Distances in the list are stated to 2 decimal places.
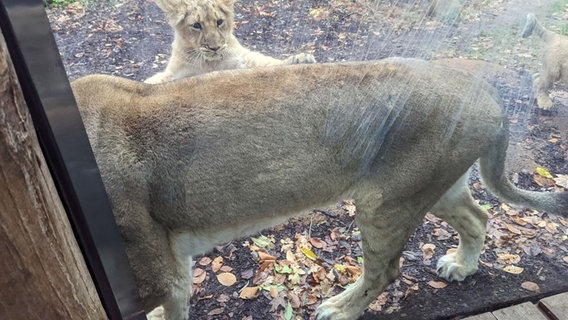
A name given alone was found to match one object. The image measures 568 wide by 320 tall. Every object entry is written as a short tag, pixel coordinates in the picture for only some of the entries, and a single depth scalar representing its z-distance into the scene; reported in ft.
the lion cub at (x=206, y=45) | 5.87
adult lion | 4.67
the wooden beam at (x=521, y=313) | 6.59
